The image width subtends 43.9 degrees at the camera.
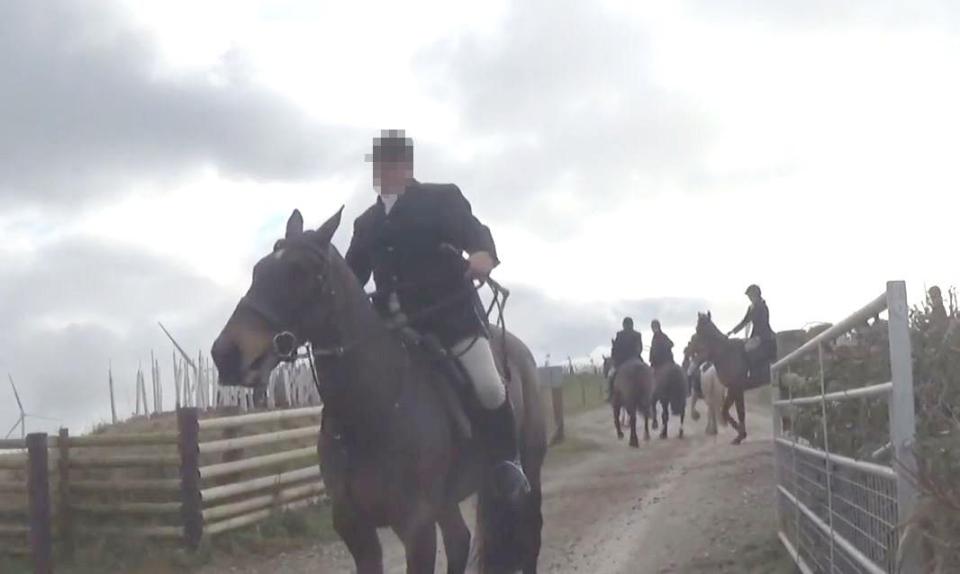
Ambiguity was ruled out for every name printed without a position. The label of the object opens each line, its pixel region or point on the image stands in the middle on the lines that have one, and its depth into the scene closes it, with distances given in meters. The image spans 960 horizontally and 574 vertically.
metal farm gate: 4.73
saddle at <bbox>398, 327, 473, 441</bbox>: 6.16
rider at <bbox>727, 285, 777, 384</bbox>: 19.56
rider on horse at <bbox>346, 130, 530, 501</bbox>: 6.27
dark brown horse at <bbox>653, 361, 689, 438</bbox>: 23.14
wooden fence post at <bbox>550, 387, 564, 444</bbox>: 21.75
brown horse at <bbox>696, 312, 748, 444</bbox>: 19.69
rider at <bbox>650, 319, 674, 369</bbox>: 24.27
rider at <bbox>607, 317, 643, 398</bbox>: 23.19
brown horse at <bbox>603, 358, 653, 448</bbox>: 21.91
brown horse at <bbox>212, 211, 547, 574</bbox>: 5.27
